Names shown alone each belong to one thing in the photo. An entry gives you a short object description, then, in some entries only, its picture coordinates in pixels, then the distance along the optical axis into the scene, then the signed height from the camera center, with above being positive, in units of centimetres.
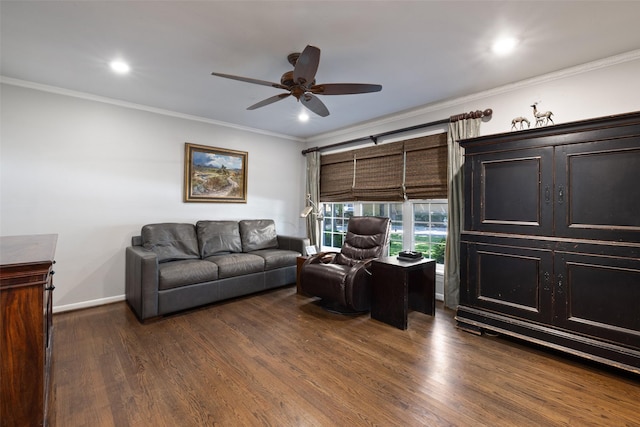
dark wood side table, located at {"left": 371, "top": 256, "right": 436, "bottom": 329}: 280 -76
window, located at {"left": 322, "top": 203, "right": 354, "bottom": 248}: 494 -10
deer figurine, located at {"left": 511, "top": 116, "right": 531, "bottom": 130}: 267 +93
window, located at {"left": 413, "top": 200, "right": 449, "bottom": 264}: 365 -13
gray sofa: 298 -57
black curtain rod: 317 +119
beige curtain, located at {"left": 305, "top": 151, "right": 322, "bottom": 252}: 514 +43
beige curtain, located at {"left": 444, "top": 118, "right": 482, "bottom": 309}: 329 +13
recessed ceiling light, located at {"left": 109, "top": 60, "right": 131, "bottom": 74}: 262 +140
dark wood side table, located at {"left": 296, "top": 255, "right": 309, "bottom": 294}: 388 -69
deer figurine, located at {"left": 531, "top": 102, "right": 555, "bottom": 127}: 251 +92
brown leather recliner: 305 -59
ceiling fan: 202 +107
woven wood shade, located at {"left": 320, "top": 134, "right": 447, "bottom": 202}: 358 +66
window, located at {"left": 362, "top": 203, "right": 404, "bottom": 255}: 409 -7
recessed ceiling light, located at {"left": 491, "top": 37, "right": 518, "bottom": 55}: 222 +140
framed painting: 414 +64
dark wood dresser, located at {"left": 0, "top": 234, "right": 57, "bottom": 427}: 120 -55
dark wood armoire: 203 -16
